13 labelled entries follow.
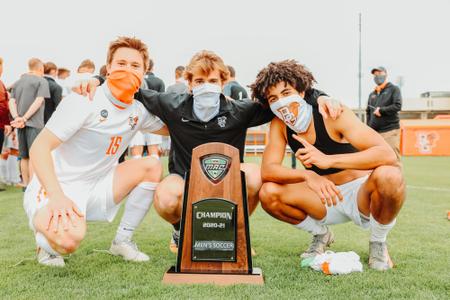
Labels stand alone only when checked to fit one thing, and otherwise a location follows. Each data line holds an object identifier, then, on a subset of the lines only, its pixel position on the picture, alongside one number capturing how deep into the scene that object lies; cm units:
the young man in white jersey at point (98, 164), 253
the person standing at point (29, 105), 631
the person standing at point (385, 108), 817
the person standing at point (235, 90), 680
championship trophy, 258
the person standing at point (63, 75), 831
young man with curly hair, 276
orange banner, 1864
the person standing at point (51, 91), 689
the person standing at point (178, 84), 807
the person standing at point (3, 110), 639
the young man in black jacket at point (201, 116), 296
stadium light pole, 2655
